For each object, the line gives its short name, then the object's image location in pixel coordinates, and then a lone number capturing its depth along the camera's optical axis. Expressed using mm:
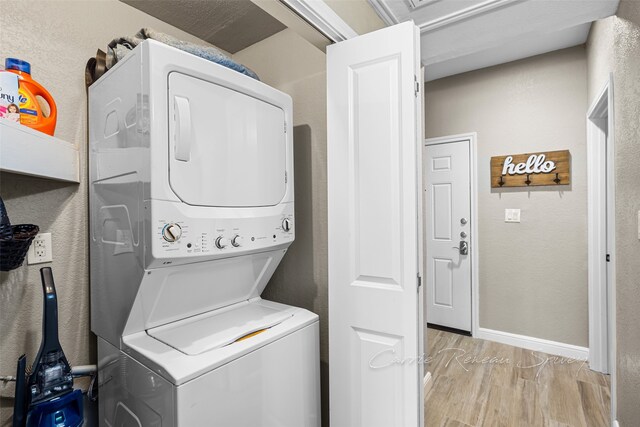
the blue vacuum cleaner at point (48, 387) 1008
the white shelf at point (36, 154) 957
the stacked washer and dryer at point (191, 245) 1052
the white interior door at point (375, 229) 1339
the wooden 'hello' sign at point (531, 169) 2830
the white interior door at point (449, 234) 3318
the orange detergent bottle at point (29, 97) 1106
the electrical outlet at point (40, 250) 1299
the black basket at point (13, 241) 1009
